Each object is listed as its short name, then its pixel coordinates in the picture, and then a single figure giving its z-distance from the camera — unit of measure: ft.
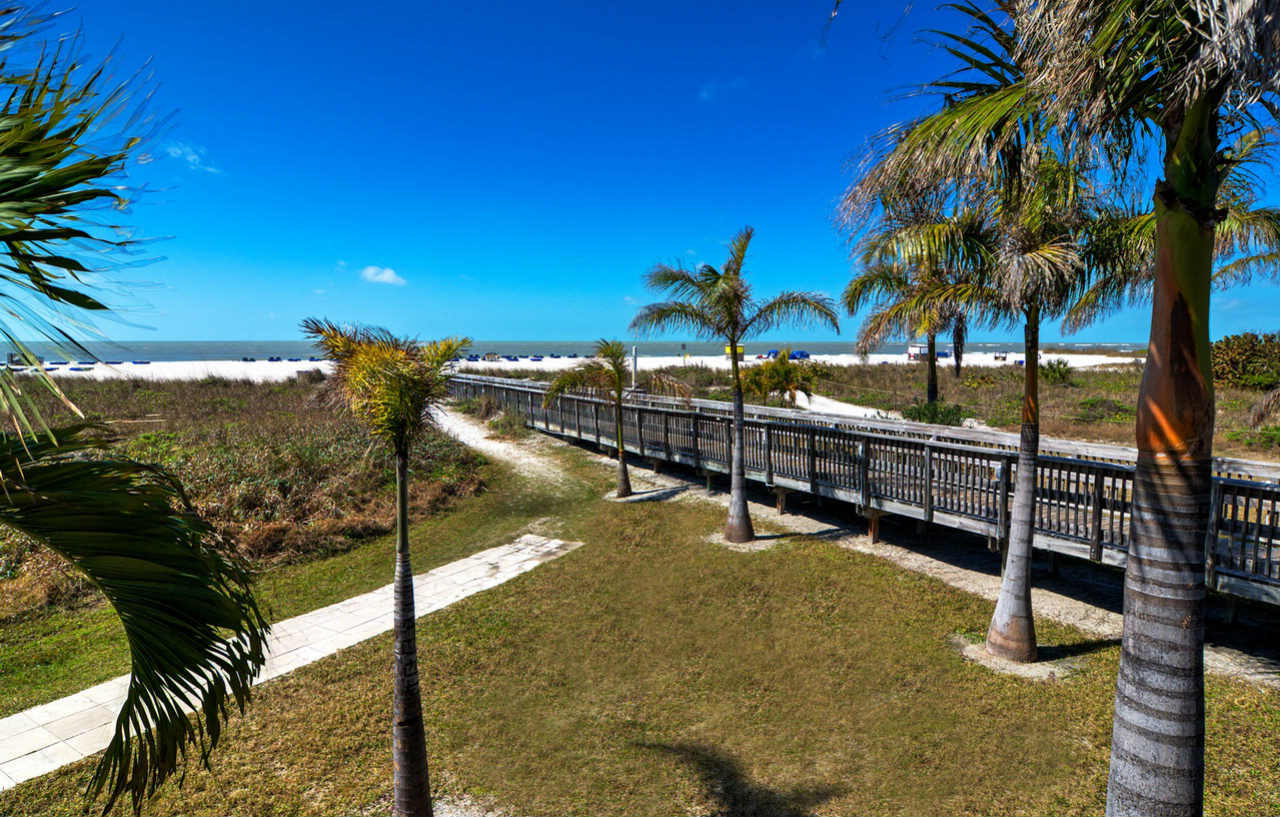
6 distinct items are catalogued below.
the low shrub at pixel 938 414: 59.52
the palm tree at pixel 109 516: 5.00
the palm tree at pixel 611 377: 47.62
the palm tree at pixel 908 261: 14.46
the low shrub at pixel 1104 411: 71.51
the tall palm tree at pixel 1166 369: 8.64
